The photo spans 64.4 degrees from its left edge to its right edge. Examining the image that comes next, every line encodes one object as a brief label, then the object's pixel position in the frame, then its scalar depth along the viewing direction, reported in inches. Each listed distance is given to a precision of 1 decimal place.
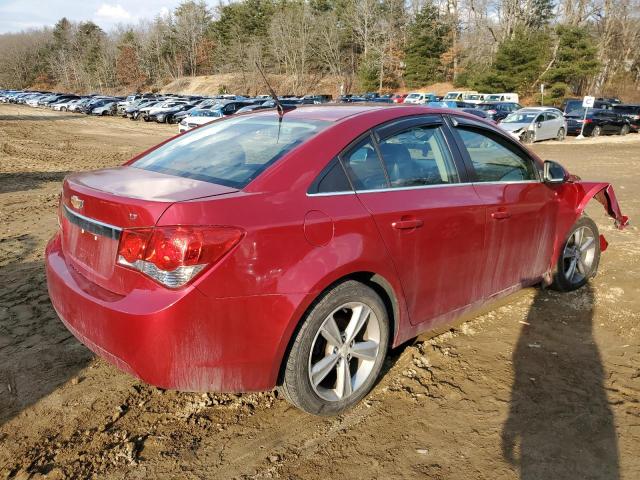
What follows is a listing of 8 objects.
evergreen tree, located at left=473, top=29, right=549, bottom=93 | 1806.1
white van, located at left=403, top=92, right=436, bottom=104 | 1385.2
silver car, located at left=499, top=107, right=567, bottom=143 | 842.8
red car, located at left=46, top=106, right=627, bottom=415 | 88.1
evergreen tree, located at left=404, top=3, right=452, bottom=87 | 2301.9
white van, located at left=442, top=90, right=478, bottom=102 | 1457.7
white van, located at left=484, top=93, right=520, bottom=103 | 1477.9
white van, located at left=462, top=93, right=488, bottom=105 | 1421.0
